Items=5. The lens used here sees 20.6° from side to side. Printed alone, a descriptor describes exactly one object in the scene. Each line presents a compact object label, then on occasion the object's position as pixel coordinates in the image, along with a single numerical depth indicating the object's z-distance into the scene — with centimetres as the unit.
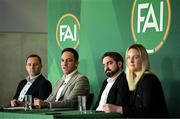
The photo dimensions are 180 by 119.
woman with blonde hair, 416
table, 392
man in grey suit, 520
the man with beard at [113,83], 467
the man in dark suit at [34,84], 583
